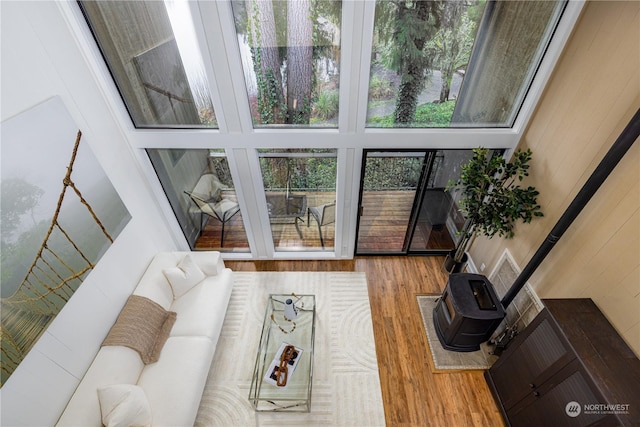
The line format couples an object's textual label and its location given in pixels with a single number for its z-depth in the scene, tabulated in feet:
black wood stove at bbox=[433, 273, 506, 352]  8.85
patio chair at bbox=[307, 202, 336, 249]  12.14
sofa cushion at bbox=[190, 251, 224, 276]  10.64
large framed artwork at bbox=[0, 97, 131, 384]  5.82
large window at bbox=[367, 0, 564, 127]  7.72
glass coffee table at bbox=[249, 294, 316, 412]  8.51
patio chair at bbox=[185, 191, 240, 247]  12.14
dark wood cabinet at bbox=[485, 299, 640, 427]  5.42
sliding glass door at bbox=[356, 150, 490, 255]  10.61
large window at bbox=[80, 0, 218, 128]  7.86
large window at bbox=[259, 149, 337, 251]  10.57
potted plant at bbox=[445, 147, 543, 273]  8.68
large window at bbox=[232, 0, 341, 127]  7.73
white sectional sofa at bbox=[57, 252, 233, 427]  7.02
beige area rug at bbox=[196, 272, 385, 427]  8.66
